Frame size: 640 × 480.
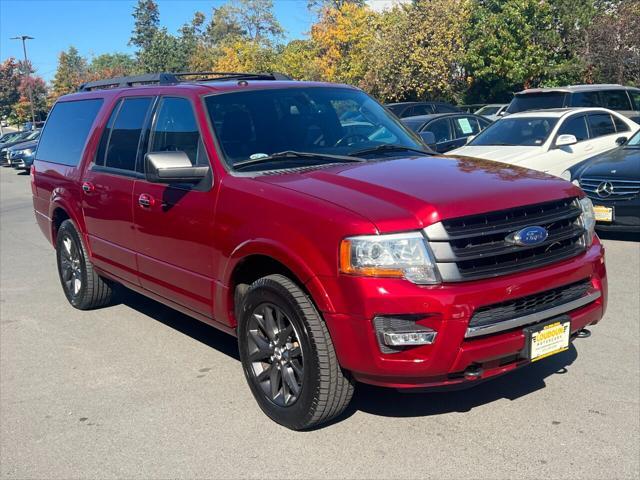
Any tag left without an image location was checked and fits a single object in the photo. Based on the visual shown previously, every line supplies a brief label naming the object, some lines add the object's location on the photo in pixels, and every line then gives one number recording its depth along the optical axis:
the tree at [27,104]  73.19
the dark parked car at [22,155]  26.52
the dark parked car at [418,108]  20.14
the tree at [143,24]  91.56
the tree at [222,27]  78.06
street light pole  58.16
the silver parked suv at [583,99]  13.57
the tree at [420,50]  27.84
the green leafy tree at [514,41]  26.62
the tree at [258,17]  72.69
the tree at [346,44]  33.72
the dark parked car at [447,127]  13.58
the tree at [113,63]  79.80
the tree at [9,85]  74.69
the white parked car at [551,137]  10.31
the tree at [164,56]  73.00
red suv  3.43
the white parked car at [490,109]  23.85
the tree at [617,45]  23.91
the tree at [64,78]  77.41
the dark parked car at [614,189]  8.26
